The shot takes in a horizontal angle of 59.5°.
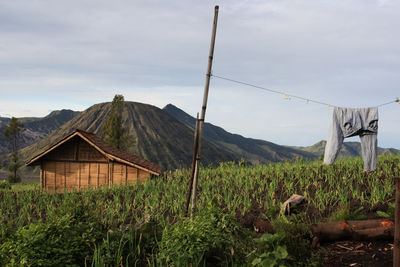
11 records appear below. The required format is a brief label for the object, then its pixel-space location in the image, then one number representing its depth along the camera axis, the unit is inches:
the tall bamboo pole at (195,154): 261.3
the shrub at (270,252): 174.9
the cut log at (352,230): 239.6
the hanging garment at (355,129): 399.9
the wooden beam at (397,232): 172.6
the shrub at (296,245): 190.6
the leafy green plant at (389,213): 270.1
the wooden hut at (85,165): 719.1
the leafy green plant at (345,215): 275.6
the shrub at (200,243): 197.3
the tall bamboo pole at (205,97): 269.1
